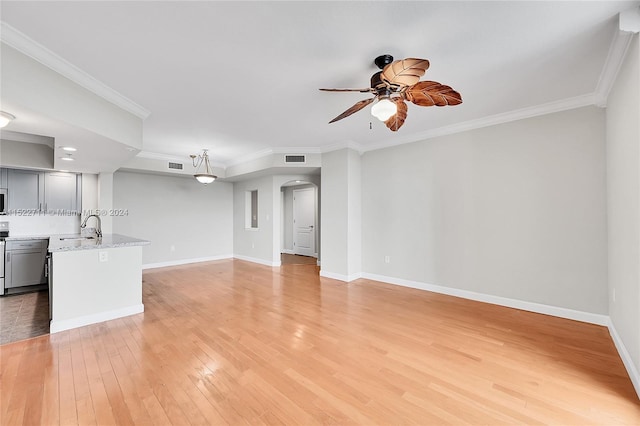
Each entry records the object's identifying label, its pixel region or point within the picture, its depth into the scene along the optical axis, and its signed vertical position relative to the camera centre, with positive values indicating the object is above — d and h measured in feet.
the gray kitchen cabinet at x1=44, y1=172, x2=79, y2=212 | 15.55 +1.49
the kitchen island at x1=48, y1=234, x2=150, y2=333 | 9.34 -2.59
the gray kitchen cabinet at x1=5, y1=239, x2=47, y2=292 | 13.69 -2.57
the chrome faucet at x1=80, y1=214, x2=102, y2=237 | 15.72 -0.64
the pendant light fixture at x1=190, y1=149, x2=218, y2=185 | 17.34 +3.85
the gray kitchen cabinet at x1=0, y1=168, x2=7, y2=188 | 14.26 +2.10
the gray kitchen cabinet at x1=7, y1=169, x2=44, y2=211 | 14.53 +1.54
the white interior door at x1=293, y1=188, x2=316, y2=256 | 26.63 -0.77
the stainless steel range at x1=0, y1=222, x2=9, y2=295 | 13.39 -2.51
